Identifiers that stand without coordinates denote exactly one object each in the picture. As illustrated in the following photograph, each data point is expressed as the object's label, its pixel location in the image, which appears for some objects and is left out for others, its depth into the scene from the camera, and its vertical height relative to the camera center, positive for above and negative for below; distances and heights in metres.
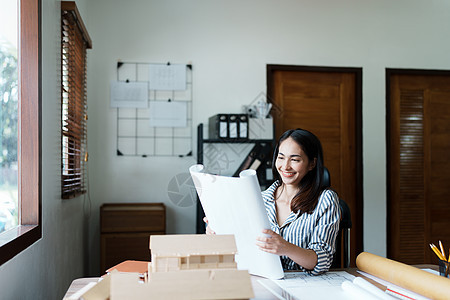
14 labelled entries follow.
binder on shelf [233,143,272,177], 3.57 -0.05
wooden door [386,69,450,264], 4.05 -0.14
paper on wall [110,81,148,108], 3.62 +0.44
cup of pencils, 1.38 -0.35
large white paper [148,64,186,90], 3.66 +0.59
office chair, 2.05 -0.40
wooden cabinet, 3.24 -0.60
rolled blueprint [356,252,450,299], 1.20 -0.37
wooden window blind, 2.51 +0.31
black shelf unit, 3.45 -0.04
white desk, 1.27 -0.41
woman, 1.59 -0.22
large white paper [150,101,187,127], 3.66 +0.29
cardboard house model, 0.93 -0.27
